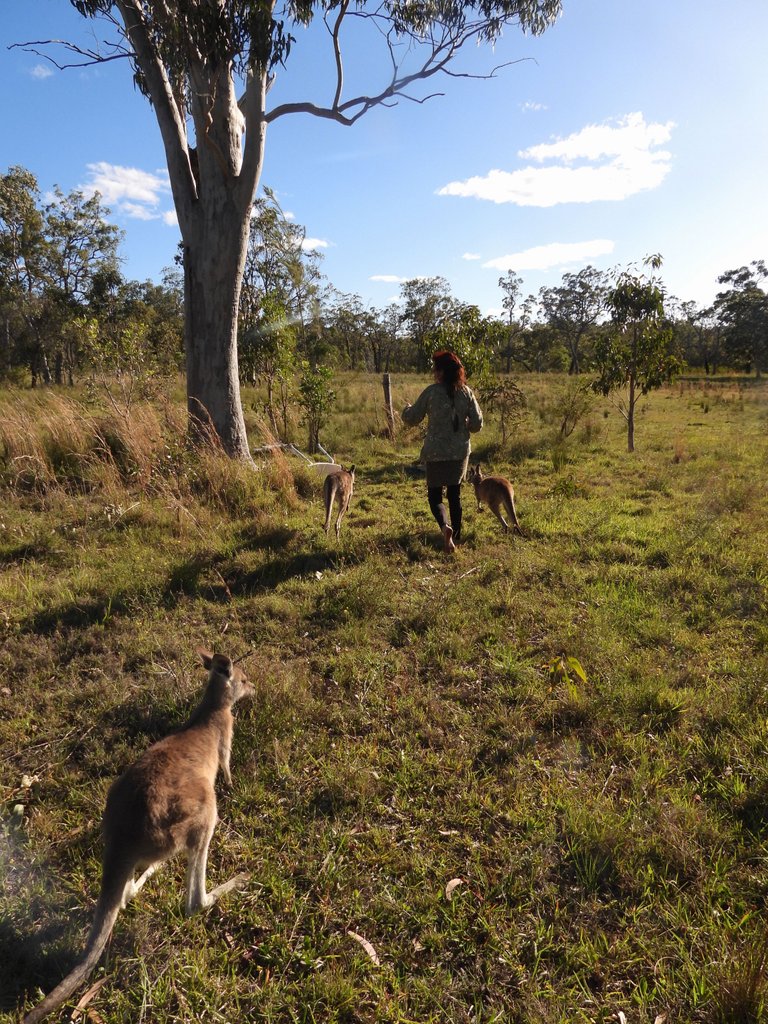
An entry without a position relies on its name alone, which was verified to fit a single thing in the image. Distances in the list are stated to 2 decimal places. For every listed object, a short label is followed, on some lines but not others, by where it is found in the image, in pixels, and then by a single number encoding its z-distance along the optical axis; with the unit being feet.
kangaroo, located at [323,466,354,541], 19.57
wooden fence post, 40.73
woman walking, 18.19
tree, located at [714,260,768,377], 145.48
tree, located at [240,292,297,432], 33.55
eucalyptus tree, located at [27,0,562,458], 23.56
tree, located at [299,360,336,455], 32.53
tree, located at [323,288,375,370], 160.66
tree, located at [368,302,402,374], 169.37
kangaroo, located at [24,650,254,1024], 5.88
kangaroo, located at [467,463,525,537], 21.04
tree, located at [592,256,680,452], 38.75
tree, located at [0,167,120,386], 84.12
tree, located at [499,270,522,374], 158.30
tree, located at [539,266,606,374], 174.60
